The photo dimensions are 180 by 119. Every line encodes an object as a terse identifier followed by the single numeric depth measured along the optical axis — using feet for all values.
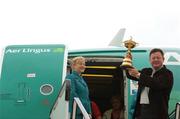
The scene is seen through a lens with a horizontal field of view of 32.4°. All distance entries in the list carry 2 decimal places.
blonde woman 15.55
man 13.32
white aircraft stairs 13.93
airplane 18.65
